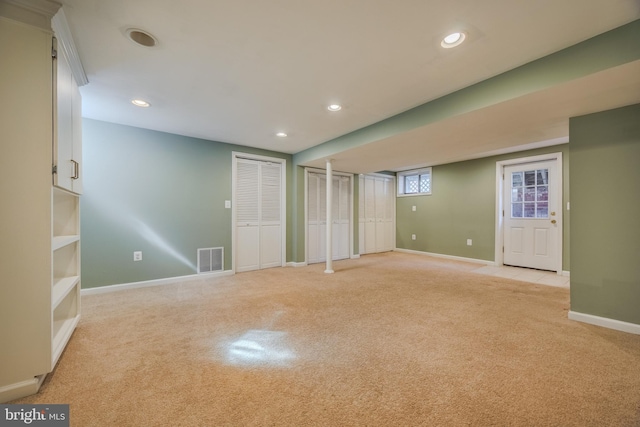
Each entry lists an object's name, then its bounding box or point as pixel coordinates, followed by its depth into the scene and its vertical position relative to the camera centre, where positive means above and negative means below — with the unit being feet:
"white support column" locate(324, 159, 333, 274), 15.42 -0.03
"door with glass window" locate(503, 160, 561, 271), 14.60 -0.18
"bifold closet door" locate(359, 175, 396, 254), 21.36 -0.09
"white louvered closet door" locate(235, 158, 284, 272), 14.97 -0.06
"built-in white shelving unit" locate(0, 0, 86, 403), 4.56 +0.56
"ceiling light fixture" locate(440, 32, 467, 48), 5.72 +4.10
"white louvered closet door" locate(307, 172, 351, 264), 17.83 -0.22
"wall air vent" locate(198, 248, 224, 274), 13.52 -2.60
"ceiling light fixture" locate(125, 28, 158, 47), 5.68 +4.16
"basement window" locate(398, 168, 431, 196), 21.31 +2.76
